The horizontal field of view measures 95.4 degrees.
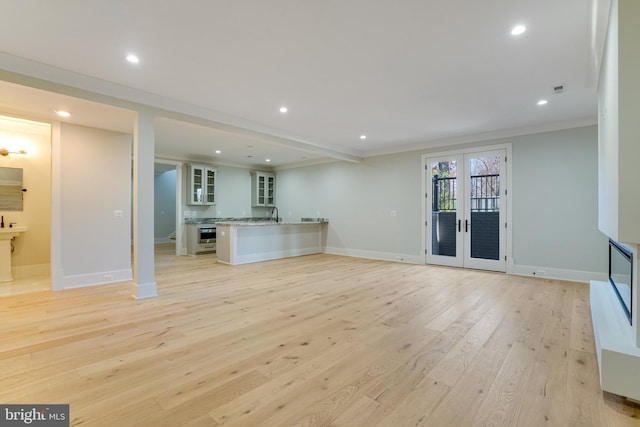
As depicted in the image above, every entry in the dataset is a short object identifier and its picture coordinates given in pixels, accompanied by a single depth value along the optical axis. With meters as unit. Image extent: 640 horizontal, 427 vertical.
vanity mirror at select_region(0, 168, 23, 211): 5.00
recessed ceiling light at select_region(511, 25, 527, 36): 2.44
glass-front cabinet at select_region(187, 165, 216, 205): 7.76
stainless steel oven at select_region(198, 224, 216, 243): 7.69
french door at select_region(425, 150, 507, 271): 5.58
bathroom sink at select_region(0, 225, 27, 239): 4.69
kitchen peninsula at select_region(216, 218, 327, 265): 6.41
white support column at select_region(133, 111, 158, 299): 3.75
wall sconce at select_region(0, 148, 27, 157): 4.93
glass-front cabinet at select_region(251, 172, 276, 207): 9.13
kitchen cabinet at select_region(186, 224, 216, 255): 7.64
